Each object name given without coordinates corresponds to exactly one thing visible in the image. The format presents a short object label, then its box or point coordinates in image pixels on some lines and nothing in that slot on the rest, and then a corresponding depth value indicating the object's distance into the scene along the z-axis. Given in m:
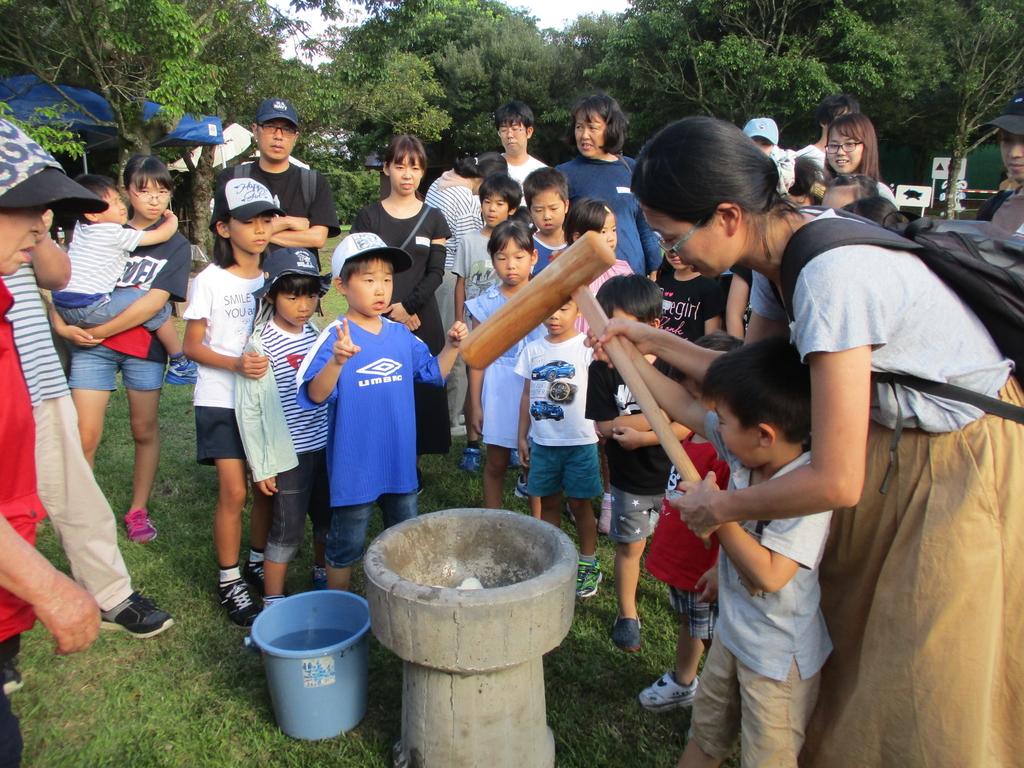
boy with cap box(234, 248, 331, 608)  3.32
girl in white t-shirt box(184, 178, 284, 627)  3.43
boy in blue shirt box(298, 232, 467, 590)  3.15
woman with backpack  1.56
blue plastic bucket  2.59
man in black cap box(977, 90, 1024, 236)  2.75
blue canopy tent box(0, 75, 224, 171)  14.06
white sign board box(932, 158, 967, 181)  15.70
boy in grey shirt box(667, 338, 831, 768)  1.84
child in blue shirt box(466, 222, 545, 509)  4.02
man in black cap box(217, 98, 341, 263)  4.34
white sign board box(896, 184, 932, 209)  11.97
